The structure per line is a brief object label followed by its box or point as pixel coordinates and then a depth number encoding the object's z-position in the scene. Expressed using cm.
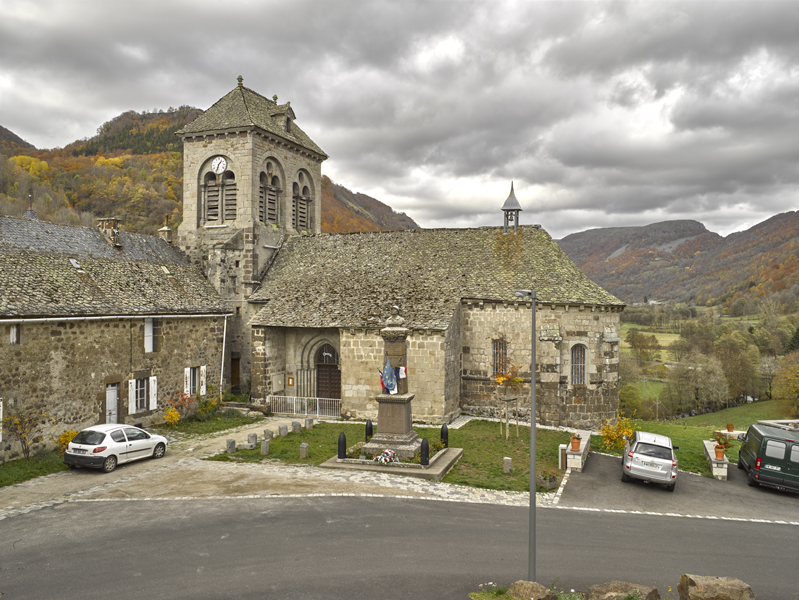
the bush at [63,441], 1936
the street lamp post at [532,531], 984
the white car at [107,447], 1723
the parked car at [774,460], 1748
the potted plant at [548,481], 1684
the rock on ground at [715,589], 894
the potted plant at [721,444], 1906
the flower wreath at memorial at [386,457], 1808
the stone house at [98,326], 1889
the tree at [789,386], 5019
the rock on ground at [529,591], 910
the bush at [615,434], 2192
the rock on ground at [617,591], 910
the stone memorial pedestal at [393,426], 1867
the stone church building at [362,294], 2533
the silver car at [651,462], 1711
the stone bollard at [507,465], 1808
